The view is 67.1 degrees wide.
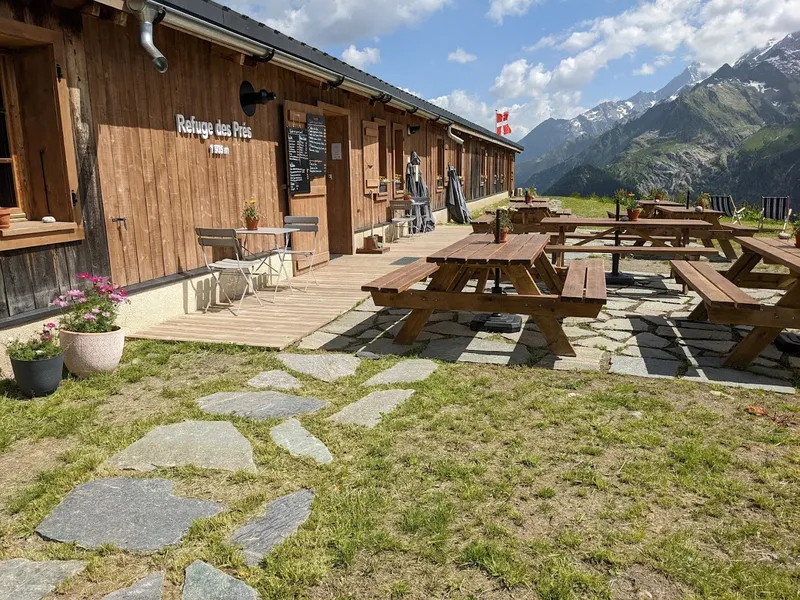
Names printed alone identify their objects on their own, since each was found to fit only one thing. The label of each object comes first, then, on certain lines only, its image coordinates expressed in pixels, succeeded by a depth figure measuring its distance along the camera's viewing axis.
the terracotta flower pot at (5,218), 3.89
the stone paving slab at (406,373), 3.94
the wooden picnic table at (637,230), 7.36
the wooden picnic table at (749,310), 4.00
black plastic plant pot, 3.63
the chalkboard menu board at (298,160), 7.55
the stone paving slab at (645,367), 4.05
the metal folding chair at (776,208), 12.91
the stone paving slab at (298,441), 2.90
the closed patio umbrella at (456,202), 16.33
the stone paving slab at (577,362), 4.18
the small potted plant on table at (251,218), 6.43
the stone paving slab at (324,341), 4.79
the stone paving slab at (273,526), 2.17
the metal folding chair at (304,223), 7.18
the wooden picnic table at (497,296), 4.31
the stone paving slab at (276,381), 3.90
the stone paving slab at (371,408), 3.30
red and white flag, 27.33
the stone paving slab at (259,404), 3.42
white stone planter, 3.99
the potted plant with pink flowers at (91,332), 4.00
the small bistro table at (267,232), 6.14
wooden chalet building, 4.23
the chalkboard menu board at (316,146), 8.11
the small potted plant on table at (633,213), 7.59
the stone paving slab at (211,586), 1.92
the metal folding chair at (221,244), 5.58
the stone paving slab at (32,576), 1.94
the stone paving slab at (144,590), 1.91
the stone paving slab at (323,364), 4.13
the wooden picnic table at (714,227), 7.78
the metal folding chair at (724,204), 12.73
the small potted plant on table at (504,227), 5.41
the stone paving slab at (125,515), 2.23
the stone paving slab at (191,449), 2.81
